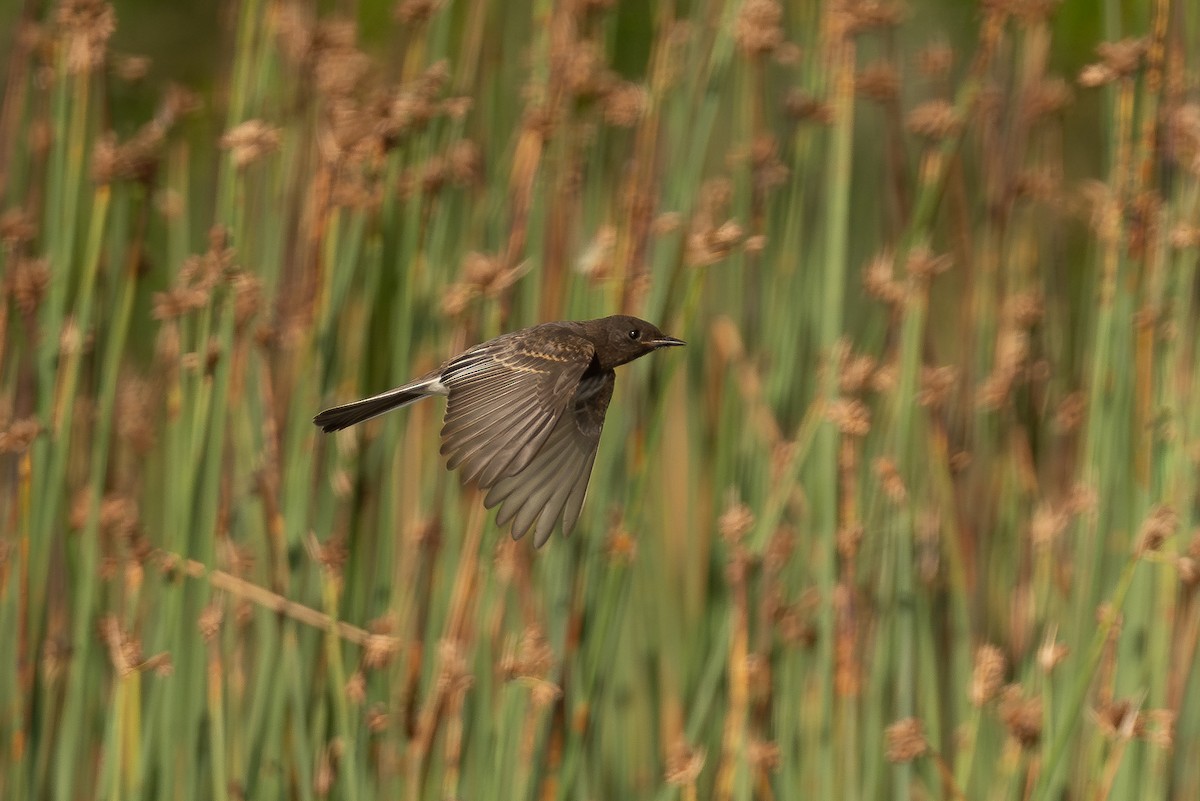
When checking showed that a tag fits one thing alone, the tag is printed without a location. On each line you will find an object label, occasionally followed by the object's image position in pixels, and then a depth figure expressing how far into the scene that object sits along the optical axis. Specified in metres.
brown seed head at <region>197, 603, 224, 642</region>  5.38
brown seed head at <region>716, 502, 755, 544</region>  5.60
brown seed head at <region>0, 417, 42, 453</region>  5.41
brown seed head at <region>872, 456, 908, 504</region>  5.88
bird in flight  4.79
